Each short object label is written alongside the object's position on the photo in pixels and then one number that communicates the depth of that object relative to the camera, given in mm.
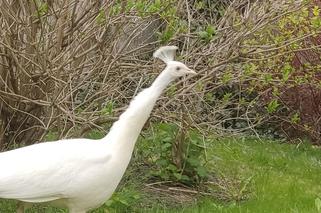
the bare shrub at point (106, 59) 11953
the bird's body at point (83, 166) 9492
